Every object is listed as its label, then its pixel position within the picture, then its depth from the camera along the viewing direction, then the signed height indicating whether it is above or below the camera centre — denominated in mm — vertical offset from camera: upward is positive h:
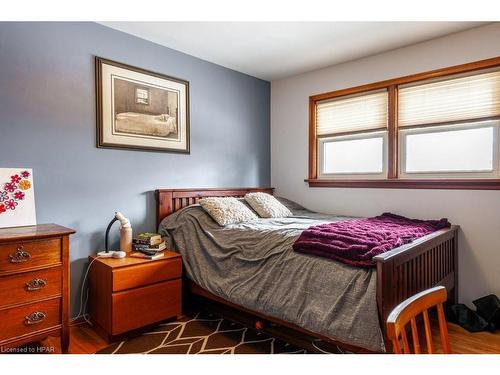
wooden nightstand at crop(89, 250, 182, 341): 2201 -770
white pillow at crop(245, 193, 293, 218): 3105 -235
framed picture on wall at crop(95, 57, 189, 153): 2656 +618
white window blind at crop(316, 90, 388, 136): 3283 +690
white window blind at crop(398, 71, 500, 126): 2668 +678
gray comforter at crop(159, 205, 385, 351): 1693 -572
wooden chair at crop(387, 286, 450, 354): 833 -363
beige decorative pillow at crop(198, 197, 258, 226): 2743 -249
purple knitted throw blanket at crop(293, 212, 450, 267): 1798 -349
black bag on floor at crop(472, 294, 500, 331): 2424 -945
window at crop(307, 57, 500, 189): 2703 +446
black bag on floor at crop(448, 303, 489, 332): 2420 -1024
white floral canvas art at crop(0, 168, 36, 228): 2156 -104
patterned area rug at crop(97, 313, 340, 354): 2105 -1058
